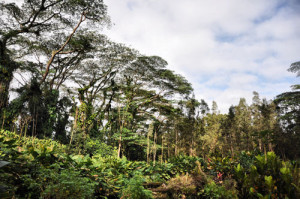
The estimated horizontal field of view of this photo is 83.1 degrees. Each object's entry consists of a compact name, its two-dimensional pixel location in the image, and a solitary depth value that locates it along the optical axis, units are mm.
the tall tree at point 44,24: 10552
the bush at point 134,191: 3757
